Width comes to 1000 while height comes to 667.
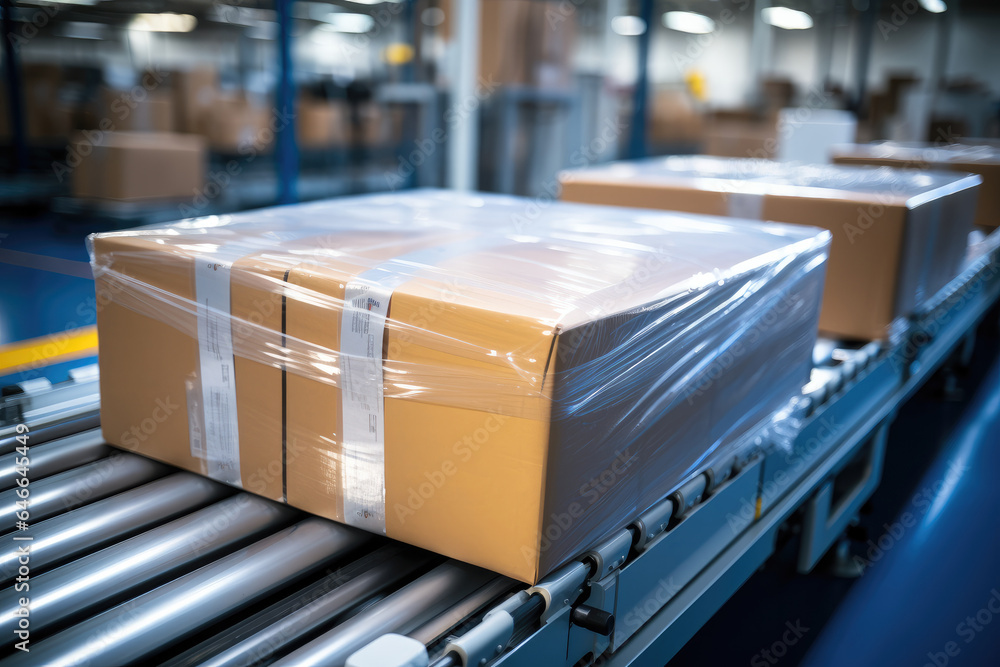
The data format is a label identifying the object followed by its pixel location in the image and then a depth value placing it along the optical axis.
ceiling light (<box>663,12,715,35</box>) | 14.95
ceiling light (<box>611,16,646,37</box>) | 12.95
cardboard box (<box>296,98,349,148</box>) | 8.91
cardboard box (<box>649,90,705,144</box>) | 11.91
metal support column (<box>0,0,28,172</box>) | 6.63
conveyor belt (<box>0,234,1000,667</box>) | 0.85
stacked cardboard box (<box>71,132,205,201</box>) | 5.62
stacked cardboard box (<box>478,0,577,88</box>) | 5.55
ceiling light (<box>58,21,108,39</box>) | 10.39
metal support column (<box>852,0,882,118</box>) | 10.29
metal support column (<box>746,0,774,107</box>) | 11.66
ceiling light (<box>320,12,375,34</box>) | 12.43
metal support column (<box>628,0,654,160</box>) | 6.91
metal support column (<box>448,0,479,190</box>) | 5.00
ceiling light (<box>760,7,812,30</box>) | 13.71
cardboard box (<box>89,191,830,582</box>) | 0.87
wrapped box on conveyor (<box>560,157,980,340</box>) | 1.81
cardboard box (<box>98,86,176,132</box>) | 7.11
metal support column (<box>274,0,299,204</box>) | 3.91
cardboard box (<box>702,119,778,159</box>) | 6.13
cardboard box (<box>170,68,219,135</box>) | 8.28
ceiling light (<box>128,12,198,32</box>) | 11.56
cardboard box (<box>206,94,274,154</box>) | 8.41
